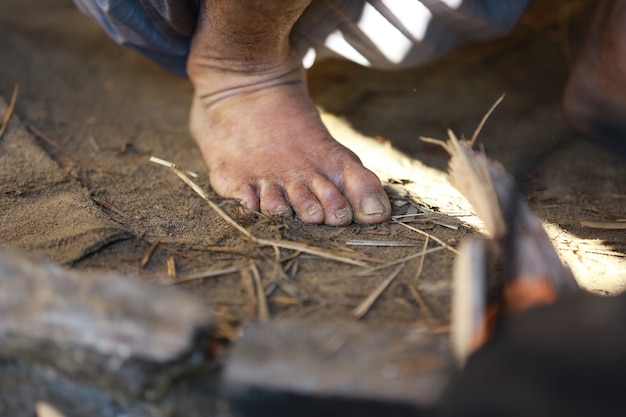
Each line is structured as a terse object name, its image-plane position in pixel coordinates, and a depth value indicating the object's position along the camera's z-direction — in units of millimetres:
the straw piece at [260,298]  497
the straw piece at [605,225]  600
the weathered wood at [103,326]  453
